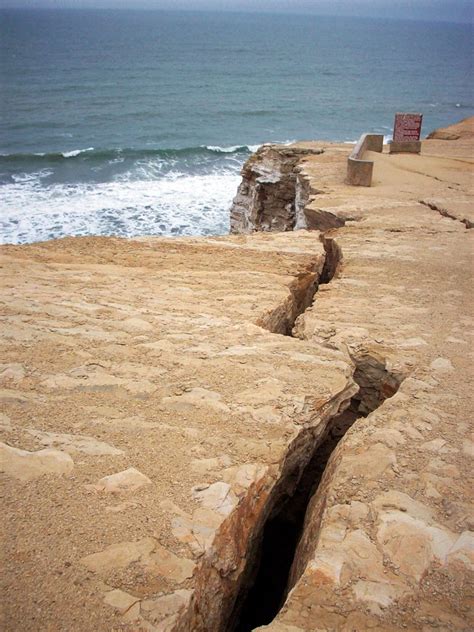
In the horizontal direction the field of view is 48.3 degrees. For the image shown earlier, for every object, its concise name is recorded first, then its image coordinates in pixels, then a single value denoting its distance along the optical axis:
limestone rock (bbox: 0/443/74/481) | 2.77
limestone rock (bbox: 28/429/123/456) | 2.96
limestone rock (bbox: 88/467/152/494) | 2.71
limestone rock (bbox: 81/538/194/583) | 2.32
